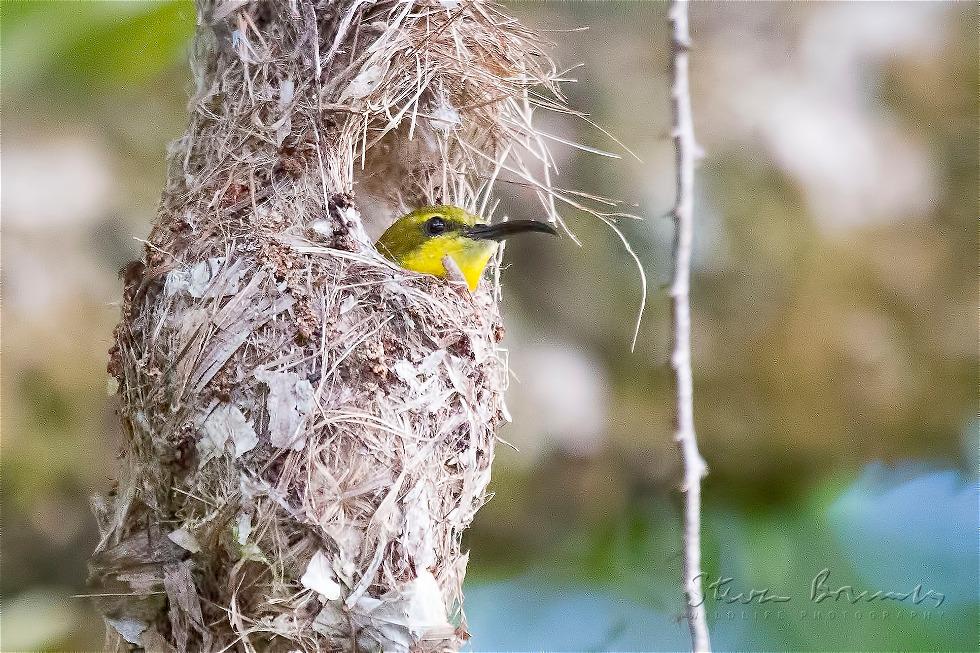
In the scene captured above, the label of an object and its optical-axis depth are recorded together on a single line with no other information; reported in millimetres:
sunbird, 5703
